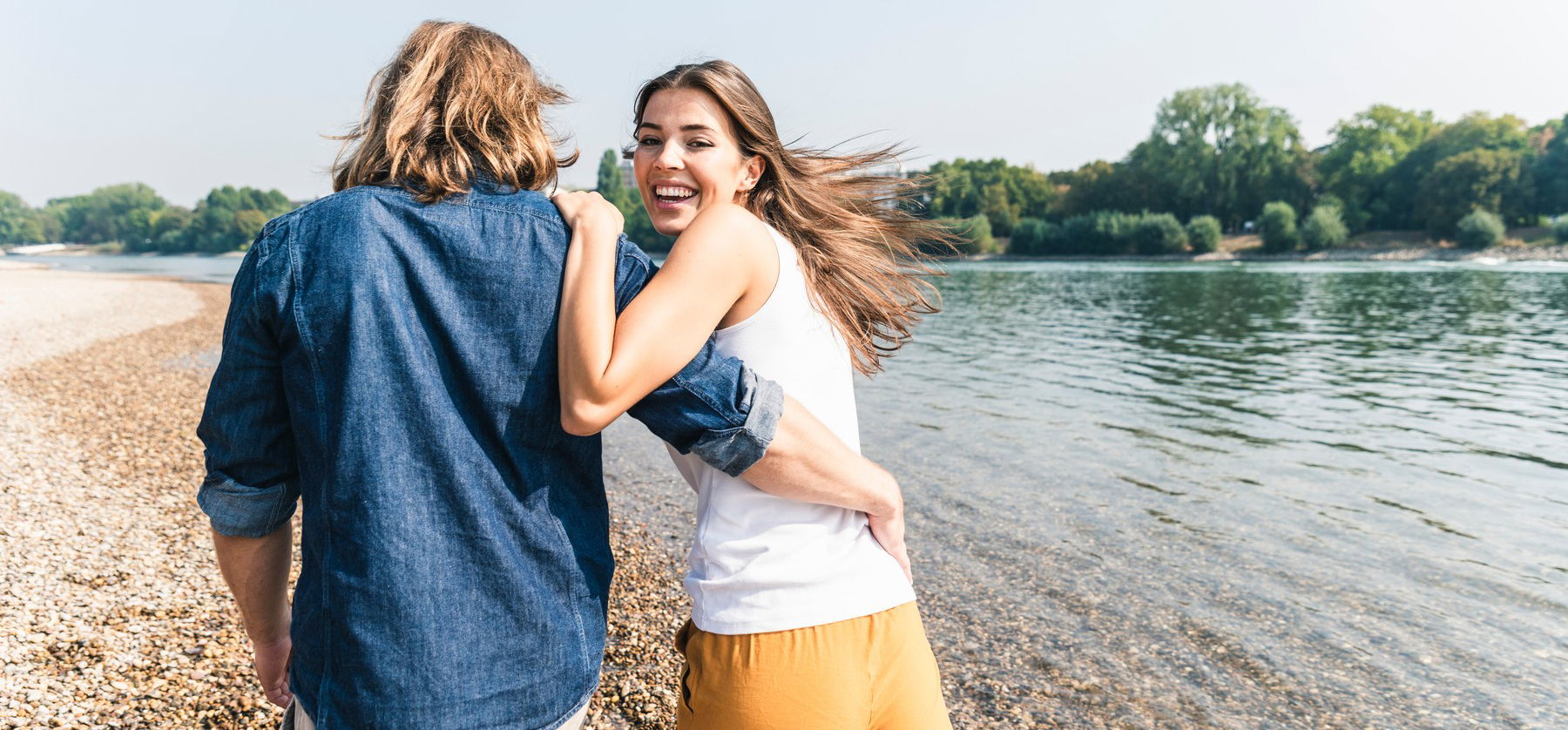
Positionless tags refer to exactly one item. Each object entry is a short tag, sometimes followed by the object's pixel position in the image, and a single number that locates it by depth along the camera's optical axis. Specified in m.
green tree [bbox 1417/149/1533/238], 69.56
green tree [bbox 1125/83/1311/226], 83.38
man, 1.45
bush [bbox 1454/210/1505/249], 65.12
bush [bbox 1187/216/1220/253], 75.62
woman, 1.59
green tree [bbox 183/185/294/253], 130.00
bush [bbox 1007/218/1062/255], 87.12
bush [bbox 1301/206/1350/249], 70.69
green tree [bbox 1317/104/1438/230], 78.75
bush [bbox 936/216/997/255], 82.19
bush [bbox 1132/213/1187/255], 77.00
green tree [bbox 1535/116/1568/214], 70.69
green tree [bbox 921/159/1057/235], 95.69
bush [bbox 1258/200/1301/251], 71.56
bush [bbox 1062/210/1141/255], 81.12
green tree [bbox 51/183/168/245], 148.12
